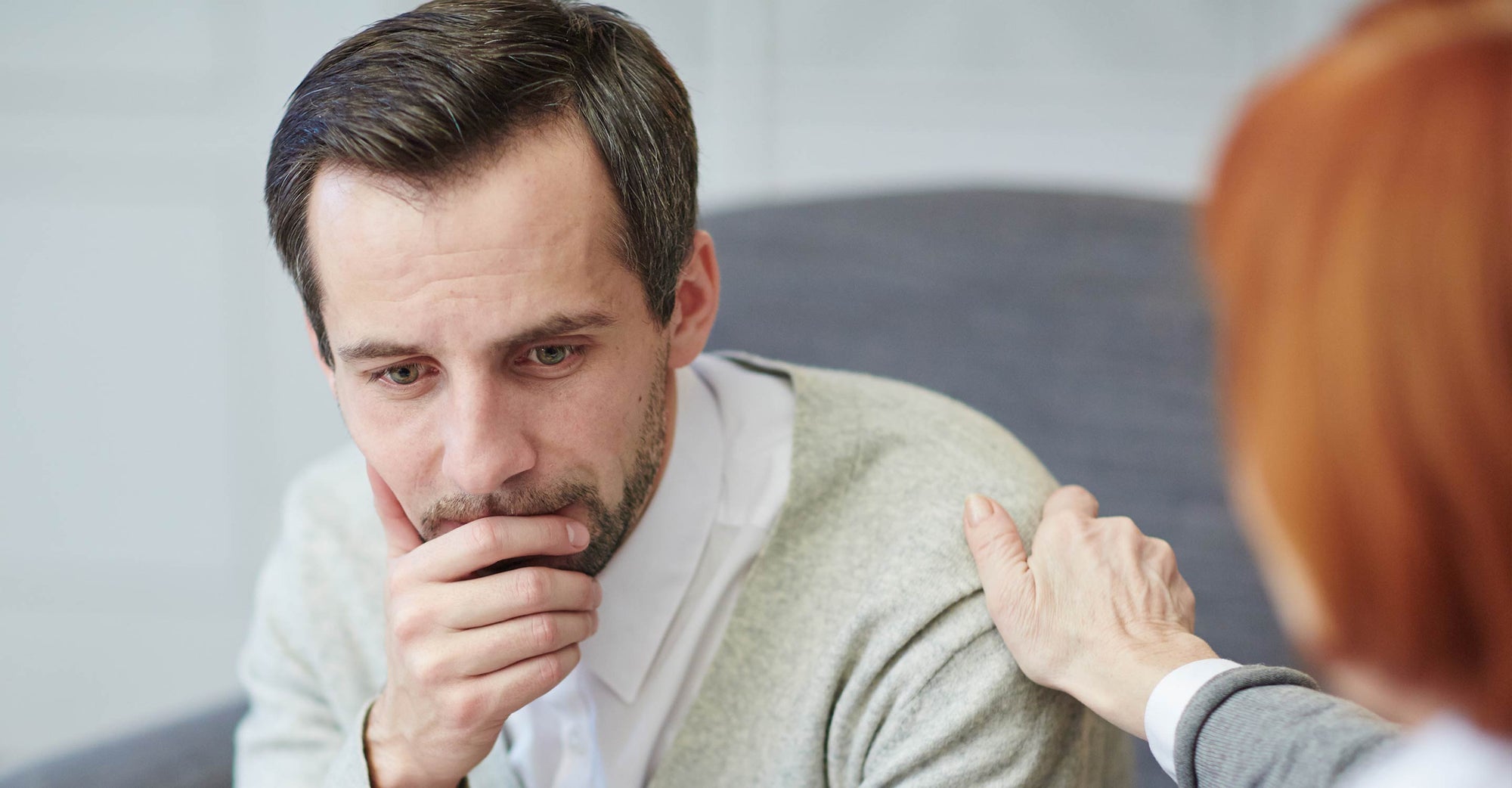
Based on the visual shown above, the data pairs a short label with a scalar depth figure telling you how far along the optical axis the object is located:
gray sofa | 1.65
